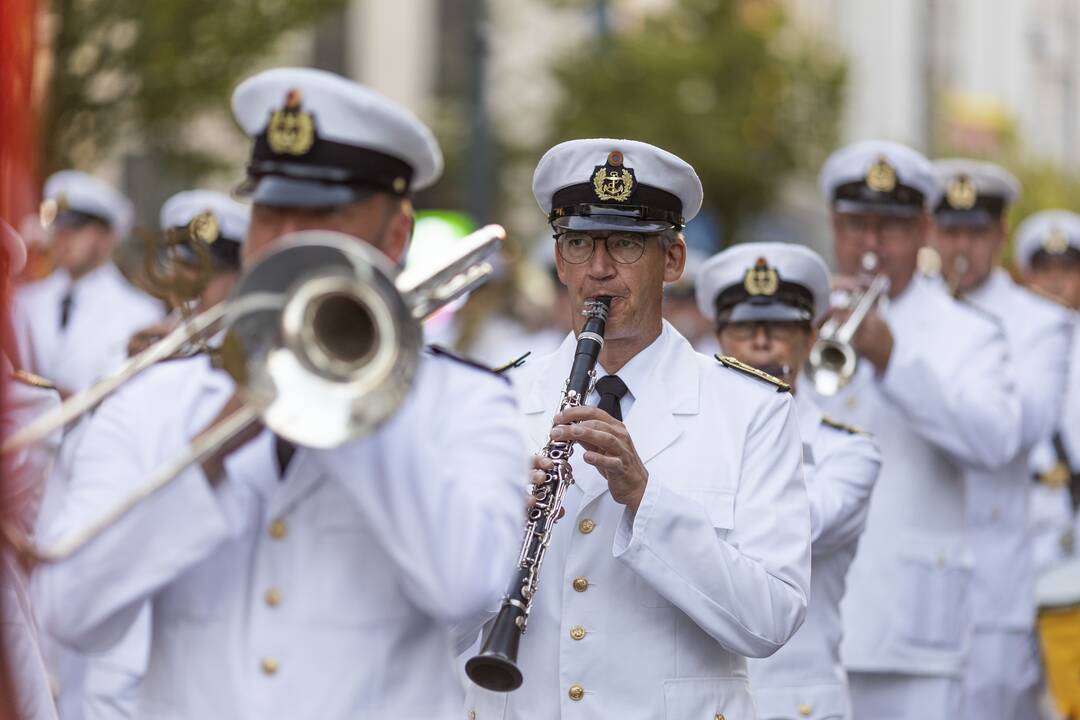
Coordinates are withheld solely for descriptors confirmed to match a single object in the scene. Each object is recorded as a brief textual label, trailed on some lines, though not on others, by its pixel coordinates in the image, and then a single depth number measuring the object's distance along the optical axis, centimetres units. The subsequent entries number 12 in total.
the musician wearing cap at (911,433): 1282
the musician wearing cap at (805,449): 1098
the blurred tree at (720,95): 5878
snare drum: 1433
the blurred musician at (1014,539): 1509
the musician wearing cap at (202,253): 1298
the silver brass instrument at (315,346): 591
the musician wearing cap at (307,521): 632
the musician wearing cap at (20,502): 548
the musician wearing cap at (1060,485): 1842
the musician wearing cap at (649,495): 845
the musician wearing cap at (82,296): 1937
